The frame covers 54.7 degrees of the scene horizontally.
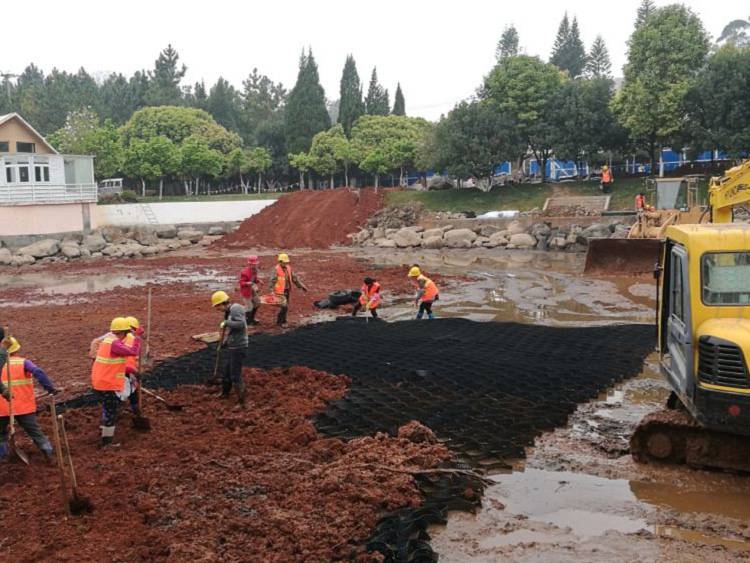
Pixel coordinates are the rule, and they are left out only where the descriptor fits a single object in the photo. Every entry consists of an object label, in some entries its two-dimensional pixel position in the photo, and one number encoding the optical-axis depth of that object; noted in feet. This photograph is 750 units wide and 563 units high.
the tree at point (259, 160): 192.13
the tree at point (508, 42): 355.36
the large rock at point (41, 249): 110.22
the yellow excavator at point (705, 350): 21.48
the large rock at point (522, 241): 114.11
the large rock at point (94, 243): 116.37
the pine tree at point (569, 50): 332.60
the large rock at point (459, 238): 118.42
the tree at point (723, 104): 119.65
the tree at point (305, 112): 205.36
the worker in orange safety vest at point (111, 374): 26.68
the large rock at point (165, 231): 130.21
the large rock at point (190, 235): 131.13
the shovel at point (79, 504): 20.72
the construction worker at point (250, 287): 50.08
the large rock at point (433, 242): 120.16
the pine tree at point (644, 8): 285.23
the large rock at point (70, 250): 112.16
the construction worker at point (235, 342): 31.58
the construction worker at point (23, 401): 25.02
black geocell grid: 24.20
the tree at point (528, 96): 145.18
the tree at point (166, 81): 277.44
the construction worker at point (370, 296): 51.81
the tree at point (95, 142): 169.68
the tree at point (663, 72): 127.75
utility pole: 233.53
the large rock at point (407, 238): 121.08
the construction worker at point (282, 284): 52.11
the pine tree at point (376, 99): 246.06
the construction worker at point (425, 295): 50.88
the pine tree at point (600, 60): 331.36
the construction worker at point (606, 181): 131.75
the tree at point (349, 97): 224.94
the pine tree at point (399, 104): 269.44
